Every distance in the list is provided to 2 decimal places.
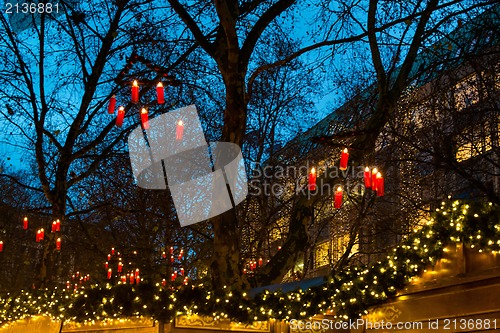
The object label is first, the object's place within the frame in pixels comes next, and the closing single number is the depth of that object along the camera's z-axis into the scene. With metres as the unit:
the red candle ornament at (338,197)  10.77
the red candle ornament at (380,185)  9.86
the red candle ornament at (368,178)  10.62
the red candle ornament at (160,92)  8.99
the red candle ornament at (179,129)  9.40
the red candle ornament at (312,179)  10.34
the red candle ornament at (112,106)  9.91
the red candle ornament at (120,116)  9.89
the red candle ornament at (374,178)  9.97
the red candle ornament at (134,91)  9.13
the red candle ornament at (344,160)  9.80
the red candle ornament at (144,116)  9.12
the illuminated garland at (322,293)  7.21
